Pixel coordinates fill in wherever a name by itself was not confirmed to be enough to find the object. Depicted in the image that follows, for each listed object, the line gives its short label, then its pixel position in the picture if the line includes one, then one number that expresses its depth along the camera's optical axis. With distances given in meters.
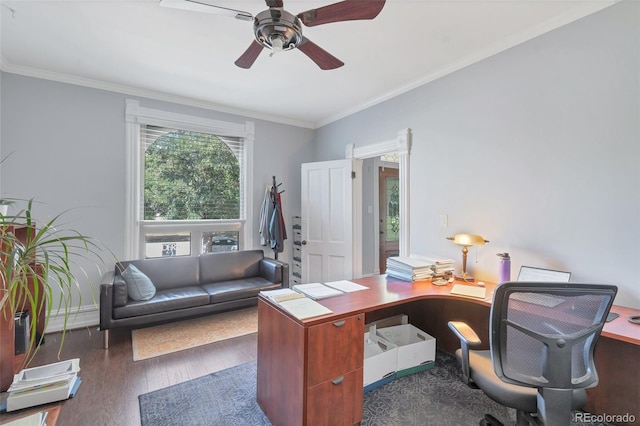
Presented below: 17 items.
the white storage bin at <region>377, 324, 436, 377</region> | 2.27
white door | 3.87
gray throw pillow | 2.88
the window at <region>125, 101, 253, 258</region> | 3.46
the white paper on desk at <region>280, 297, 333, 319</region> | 1.56
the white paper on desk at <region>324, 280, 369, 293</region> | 2.12
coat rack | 4.04
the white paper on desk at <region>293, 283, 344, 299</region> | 1.91
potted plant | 0.89
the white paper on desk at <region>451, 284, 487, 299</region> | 2.05
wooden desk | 1.50
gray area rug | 1.82
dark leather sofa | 2.70
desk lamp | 2.38
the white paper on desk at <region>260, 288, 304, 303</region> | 1.81
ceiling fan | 1.51
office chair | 1.26
